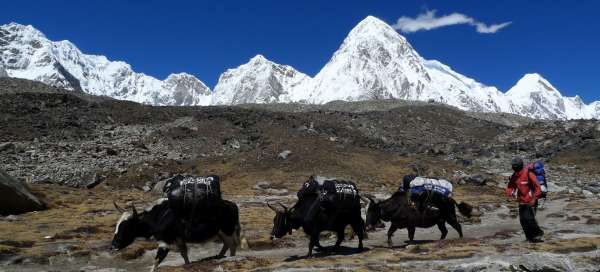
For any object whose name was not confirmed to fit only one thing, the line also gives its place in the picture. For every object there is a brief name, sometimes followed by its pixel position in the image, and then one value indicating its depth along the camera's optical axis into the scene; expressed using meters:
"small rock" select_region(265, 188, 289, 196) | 30.68
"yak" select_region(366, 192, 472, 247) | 14.47
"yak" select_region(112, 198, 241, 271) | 11.52
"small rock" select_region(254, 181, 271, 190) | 32.33
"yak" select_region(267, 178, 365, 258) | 12.72
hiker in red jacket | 11.95
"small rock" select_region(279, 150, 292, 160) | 38.58
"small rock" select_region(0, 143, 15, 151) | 38.12
